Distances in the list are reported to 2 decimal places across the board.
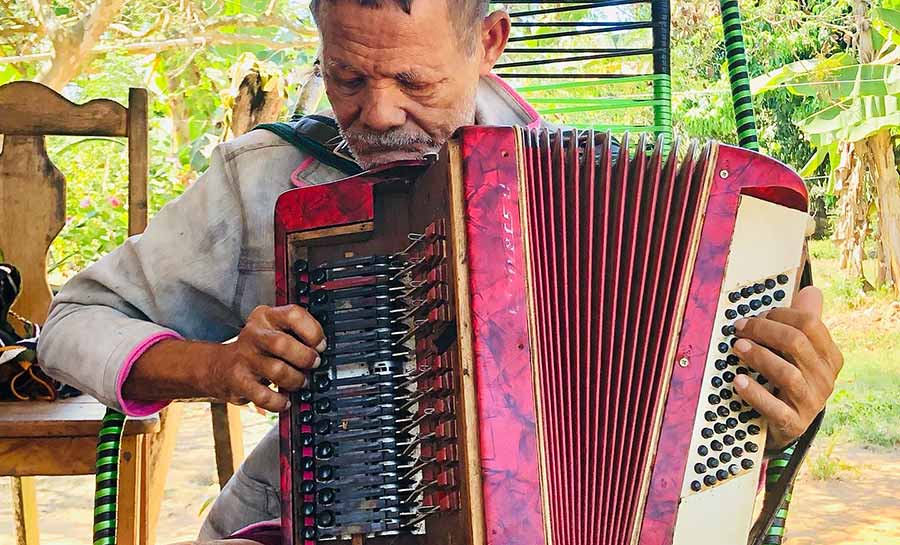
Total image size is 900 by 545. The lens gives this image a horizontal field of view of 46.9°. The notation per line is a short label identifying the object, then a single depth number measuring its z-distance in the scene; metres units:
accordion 1.11
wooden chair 2.57
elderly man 1.24
